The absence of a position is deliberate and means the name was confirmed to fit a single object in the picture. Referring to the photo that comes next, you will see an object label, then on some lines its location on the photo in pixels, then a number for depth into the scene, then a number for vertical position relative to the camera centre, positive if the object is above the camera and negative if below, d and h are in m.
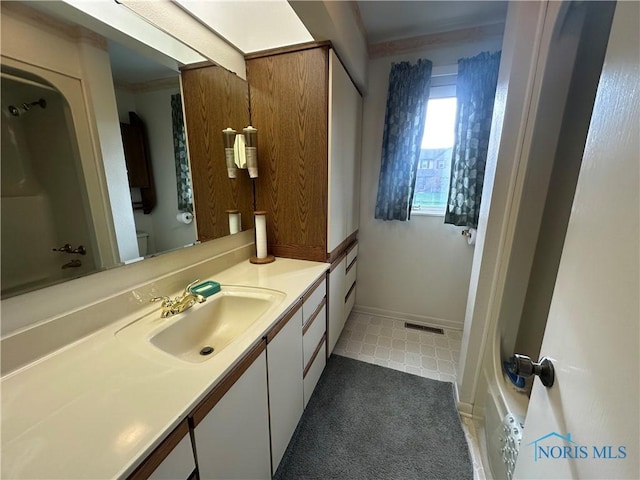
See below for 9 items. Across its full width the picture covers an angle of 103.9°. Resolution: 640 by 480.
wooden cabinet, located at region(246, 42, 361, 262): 1.50 +0.24
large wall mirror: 0.71 +0.13
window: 2.10 +0.29
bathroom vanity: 0.50 -0.52
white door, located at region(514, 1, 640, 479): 0.38 -0.19
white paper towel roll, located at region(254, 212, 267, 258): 1.65 -0.32
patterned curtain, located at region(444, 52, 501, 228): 1.86 +0.41
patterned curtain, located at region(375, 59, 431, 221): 2.04 +0.42
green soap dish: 1.12 -0.46
